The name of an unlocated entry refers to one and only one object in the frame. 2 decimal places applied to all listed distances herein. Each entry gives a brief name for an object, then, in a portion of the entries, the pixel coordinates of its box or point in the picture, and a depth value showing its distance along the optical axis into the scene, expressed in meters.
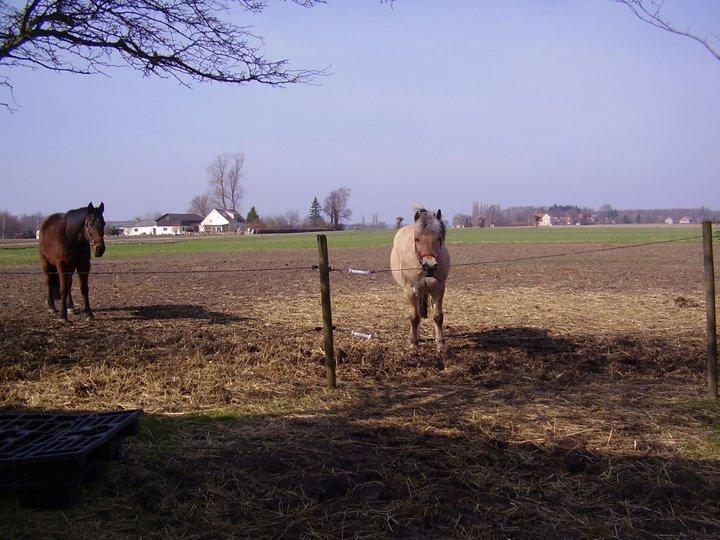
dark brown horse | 10.44
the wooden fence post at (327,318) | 6.06
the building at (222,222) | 101.56
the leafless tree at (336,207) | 118.75
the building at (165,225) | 117.77
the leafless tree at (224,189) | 110.62
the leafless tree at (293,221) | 107.75
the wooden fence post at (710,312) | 5.47
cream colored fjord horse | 7.44
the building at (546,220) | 146.57
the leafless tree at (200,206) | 127.38
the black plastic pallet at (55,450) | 3.58
